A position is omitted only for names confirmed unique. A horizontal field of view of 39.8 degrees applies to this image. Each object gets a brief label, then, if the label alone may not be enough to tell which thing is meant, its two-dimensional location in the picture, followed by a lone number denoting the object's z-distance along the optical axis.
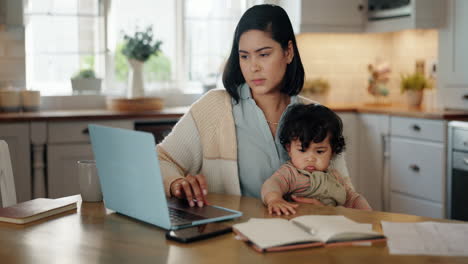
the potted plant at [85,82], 4.68
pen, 1.44
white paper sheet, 1.35
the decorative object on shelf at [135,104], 4.49
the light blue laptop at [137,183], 1.48
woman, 2.26
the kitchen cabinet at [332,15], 4.89
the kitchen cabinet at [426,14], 4.46
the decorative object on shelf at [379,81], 5.06
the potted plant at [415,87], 4.67
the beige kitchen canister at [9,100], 4.21
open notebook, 1.36
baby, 2.00
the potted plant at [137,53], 4.63
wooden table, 1.31
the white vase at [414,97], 4.67
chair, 2.09
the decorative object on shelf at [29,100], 4.32
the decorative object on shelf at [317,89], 5.12
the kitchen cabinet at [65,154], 4.03
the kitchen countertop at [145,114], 3.92
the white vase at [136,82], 4.71
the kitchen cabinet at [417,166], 4.01
